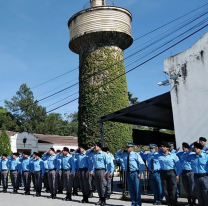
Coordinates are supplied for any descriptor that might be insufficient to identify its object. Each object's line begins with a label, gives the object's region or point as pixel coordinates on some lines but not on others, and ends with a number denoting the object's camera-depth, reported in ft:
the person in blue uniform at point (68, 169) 32.83
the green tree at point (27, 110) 155.55
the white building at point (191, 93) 31.35
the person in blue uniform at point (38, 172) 37.50
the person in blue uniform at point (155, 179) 28.89
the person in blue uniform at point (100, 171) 28.68
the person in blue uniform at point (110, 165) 29.09
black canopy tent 36.93
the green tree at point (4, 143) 96.78
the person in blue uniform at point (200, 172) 21.07
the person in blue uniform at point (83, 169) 31.09
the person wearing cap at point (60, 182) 39.24
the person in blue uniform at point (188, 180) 26.35
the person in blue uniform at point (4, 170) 43.52
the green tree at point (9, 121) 150.61
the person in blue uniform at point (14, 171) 42.05
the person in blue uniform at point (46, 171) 38.34
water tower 68.74
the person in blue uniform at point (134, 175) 25.09
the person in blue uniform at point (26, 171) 39.47
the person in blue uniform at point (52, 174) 34.24
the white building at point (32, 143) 112.98
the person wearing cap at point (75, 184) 36.94
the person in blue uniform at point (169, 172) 24.66
